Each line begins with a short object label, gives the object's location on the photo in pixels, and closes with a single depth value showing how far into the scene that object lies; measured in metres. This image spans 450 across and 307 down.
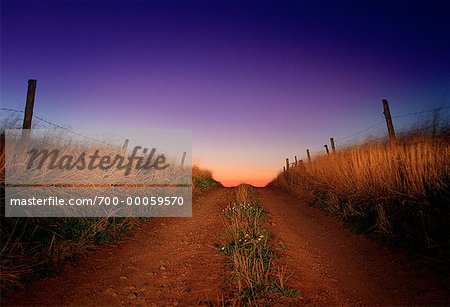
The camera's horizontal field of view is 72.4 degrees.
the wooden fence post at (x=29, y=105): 6.16
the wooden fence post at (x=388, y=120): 9.20
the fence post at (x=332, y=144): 15.62
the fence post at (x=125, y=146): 9.72
